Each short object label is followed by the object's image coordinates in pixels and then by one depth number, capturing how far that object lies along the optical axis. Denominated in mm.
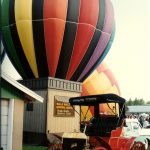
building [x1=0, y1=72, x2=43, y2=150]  13680
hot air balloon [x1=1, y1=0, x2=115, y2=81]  20891
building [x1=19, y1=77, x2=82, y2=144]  20203
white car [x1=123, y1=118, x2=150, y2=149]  12072
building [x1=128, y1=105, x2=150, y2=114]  83838
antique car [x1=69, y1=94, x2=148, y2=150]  11241
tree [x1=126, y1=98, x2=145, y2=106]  176625
